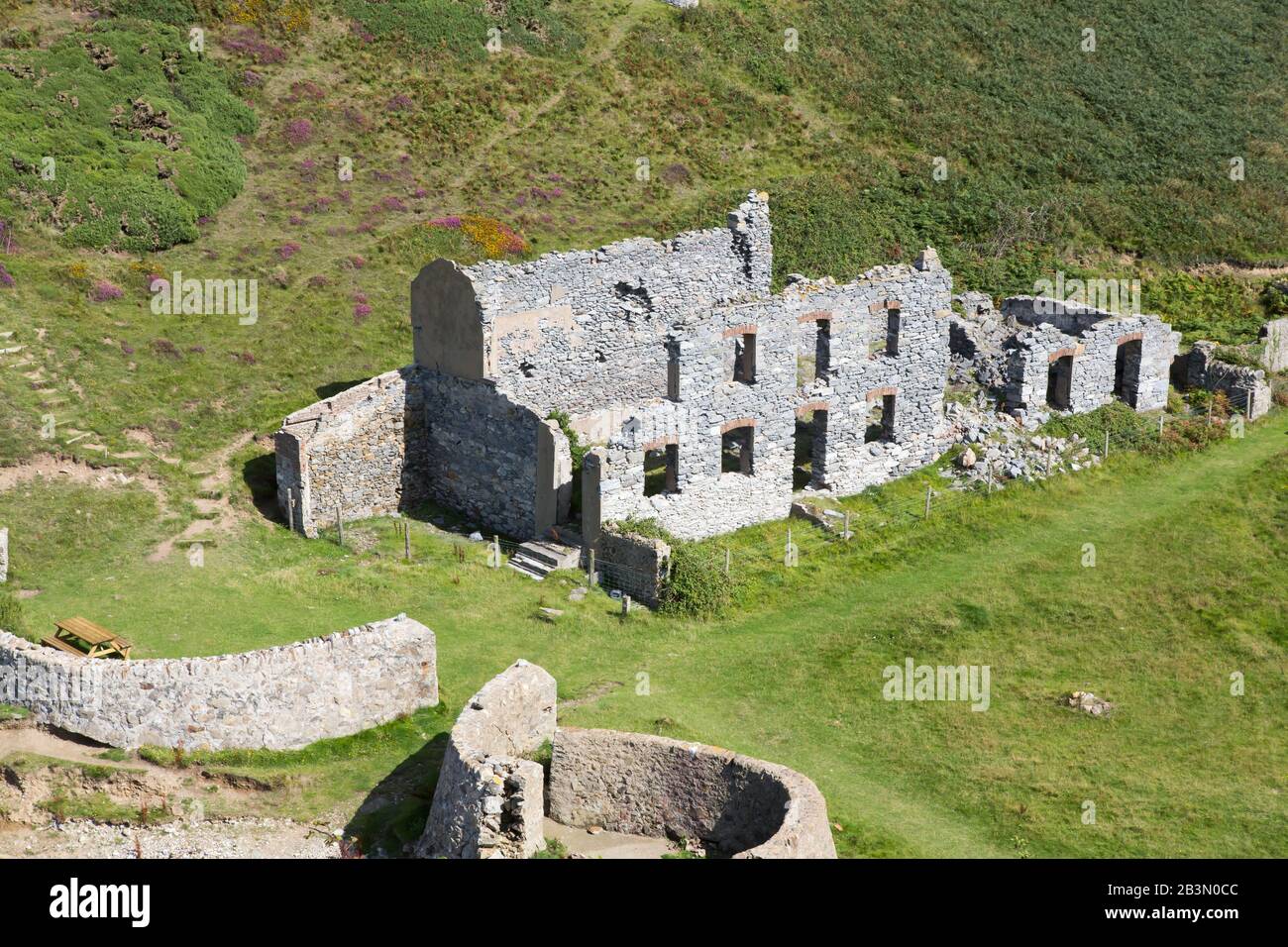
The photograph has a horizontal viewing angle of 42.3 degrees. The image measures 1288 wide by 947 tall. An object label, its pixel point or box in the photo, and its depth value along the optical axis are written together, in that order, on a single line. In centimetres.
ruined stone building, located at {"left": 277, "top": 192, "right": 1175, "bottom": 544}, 3650
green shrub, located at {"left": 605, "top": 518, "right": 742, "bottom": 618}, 3362
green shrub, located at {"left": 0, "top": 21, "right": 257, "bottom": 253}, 4850
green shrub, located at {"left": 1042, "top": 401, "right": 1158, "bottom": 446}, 4125
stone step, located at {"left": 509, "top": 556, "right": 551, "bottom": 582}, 3525
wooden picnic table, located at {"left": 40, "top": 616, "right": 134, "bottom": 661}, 3000
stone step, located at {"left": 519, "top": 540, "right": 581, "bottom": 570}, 3534
